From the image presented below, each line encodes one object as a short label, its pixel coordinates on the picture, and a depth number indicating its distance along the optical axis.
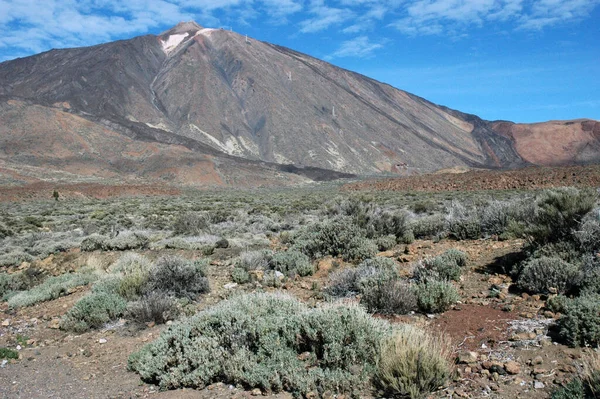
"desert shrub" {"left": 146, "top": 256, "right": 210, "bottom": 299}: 7.61
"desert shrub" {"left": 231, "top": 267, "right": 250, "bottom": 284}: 8.24
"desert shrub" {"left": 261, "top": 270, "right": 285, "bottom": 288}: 7.84
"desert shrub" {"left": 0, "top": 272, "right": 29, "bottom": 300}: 9.33
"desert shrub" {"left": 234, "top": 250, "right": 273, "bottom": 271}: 8.92
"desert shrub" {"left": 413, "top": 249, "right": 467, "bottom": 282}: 6.64
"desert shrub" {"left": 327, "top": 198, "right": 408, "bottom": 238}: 11.06
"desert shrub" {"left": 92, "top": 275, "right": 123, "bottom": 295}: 7.62
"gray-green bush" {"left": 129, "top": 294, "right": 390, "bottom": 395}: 4.22
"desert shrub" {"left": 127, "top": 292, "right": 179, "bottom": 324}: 6.57
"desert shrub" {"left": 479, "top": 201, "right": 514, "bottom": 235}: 9.45
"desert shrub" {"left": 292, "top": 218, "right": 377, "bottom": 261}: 9.00
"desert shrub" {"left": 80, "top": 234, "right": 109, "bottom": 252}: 12.68
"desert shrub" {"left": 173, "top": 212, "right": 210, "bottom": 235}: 15.08
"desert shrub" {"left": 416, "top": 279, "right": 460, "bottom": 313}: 5.62
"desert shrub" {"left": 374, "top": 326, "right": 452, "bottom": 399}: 3.76
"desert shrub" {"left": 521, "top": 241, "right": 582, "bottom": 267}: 6.36
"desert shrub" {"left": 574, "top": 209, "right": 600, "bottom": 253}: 6.43
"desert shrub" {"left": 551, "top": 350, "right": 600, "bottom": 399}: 3.23
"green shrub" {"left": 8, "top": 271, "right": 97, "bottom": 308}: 8.23
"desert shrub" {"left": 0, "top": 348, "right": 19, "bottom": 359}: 5.82
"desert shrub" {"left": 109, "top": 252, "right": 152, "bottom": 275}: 8.26
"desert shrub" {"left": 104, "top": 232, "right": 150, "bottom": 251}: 12.48
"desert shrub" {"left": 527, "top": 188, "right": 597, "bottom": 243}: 7.12
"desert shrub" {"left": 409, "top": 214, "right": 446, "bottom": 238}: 10.65
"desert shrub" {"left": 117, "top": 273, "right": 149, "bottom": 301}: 7.54
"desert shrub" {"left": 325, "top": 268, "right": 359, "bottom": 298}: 6.80
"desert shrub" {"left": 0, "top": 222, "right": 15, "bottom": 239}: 18.00
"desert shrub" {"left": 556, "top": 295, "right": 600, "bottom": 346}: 4.08
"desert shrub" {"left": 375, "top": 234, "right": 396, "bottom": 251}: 9.77
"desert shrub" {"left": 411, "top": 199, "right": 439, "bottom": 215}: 19.39
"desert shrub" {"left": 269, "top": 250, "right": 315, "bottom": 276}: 8.34
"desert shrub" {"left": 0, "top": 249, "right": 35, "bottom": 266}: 12.35
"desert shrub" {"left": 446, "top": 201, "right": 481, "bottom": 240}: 9.61
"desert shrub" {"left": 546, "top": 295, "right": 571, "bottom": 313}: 4.97
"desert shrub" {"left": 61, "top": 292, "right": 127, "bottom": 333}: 6.66
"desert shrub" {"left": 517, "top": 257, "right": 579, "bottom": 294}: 5.62
